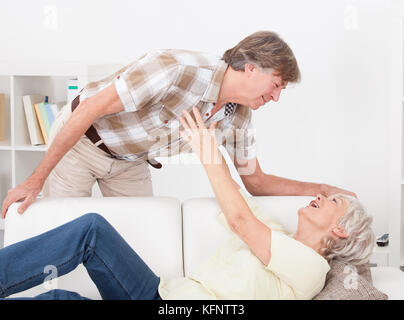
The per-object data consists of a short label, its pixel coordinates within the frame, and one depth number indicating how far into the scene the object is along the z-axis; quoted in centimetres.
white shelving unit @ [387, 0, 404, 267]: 267
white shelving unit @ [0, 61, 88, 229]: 311
